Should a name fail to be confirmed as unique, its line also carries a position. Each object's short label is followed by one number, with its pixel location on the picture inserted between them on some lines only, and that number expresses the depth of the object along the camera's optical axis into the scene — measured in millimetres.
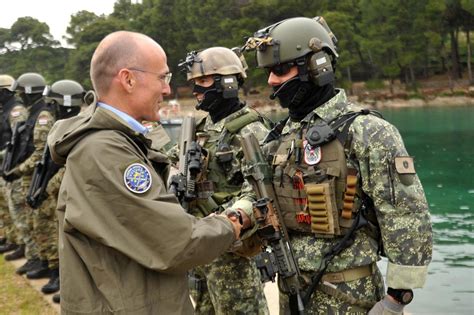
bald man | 2070
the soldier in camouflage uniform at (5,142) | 8281
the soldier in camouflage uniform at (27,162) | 6916
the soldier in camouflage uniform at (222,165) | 4035
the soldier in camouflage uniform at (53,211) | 6414
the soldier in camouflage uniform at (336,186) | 2721
